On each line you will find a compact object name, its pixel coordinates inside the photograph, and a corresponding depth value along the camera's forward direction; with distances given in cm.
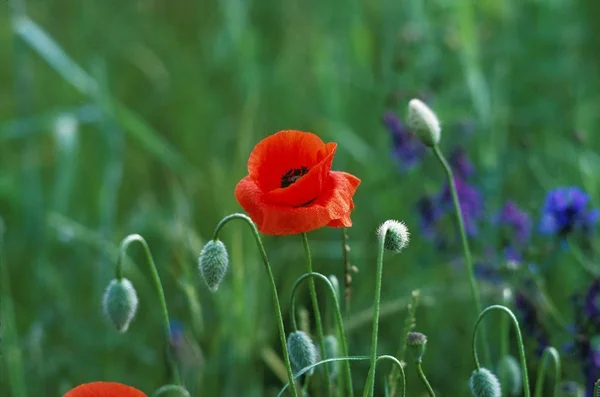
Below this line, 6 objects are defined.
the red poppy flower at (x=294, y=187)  140
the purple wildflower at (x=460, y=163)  177
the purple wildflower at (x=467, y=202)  176
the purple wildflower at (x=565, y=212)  164
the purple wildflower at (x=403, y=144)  179
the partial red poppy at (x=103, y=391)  140
